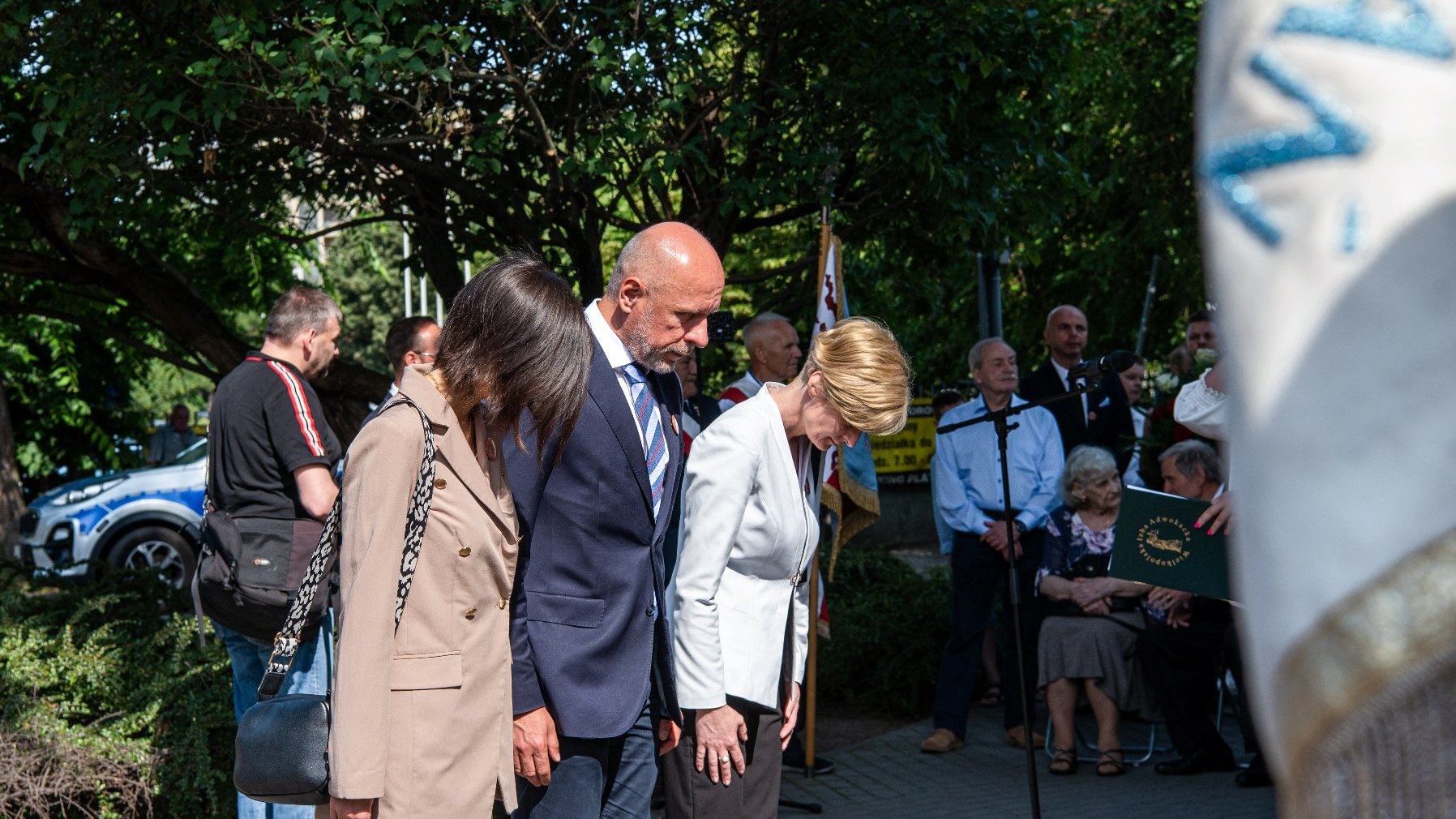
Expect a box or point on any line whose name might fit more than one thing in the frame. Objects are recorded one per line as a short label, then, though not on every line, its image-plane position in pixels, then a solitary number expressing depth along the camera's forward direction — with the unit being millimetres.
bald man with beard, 3391
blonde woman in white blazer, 3736
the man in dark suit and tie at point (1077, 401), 8797
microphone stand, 5887
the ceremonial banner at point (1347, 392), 660
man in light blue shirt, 8148
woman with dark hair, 2904
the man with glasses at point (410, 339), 7137
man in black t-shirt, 5242
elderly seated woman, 7570
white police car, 14773
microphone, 5421
